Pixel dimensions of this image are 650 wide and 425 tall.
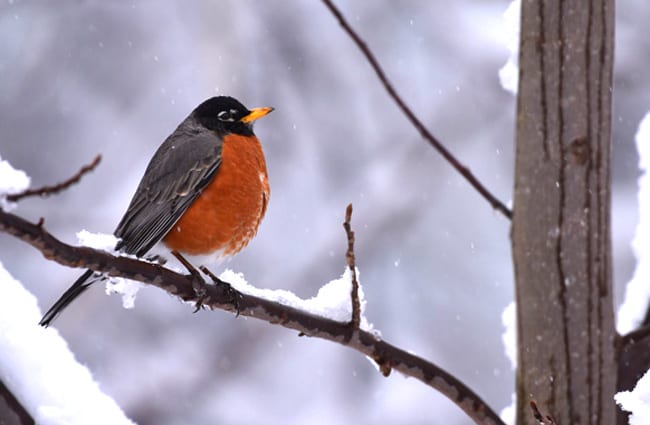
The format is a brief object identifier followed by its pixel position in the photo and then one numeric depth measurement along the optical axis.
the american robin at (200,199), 6.32
